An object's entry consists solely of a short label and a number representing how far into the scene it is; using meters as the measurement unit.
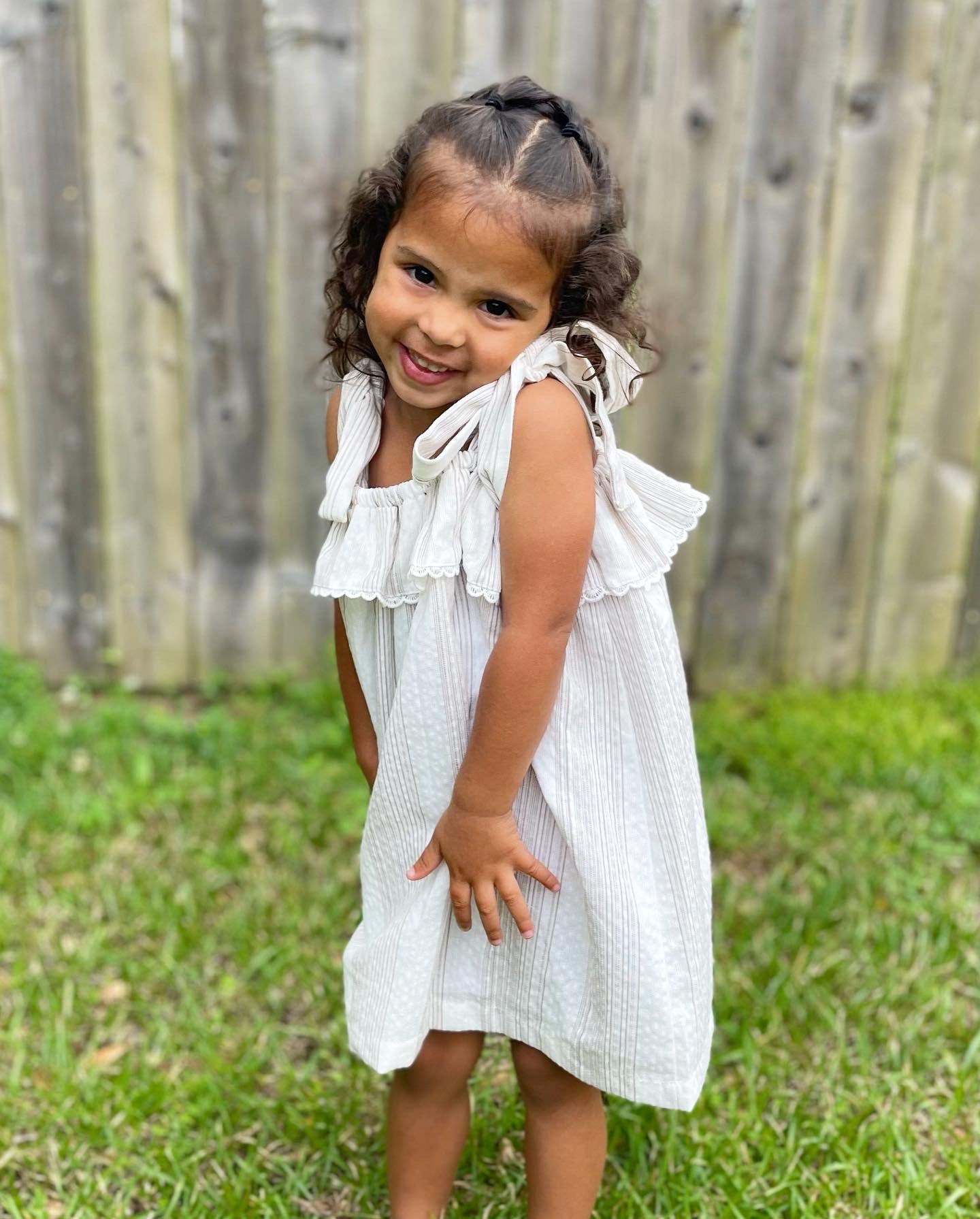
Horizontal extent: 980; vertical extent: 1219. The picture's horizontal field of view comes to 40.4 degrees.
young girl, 1.48
